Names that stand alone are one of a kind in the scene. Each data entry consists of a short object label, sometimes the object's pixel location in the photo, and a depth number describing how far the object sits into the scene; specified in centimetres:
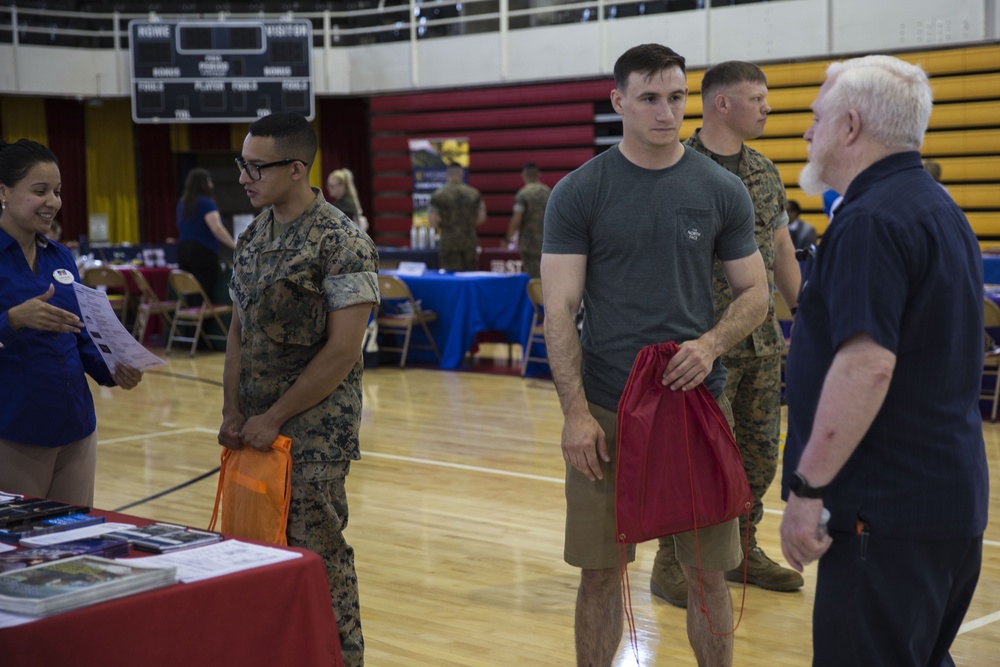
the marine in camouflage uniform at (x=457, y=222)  1173
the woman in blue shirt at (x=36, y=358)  301
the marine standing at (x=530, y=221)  1148
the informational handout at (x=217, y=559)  200
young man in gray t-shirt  275
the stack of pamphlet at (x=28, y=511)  232
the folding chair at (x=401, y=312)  977
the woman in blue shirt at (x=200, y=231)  1087
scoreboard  1489
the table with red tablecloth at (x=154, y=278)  1216
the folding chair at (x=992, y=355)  703
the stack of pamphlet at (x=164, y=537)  214
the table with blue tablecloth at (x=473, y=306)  994
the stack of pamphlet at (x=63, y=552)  201
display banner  1588
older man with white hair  190
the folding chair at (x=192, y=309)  1102
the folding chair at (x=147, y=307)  1148
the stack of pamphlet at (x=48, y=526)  222
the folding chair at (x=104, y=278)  1181
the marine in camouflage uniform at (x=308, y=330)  285
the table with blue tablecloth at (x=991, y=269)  848
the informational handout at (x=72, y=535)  219
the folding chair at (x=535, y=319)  923
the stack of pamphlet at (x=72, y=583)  177
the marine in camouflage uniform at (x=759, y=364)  382
